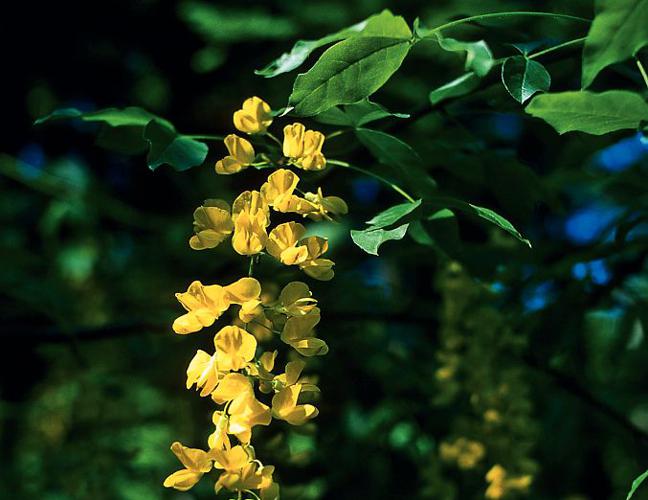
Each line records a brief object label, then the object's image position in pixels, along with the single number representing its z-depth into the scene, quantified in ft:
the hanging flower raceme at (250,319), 2.21
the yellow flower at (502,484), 3.92
